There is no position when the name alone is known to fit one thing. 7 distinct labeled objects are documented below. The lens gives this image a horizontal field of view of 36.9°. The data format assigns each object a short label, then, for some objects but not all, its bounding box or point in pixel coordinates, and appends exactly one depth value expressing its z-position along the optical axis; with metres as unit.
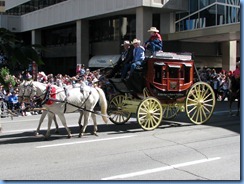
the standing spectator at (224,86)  22.31
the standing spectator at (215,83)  23.22
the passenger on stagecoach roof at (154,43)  11.42
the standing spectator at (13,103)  16.43
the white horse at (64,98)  9.65
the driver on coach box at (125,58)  11.32
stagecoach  10.92
